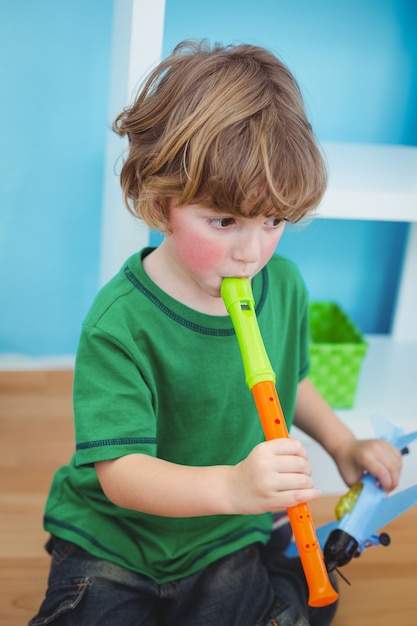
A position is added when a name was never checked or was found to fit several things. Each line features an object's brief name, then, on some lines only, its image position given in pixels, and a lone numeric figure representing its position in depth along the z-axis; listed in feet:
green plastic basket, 6.01
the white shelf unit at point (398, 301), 5.43
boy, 4.14
